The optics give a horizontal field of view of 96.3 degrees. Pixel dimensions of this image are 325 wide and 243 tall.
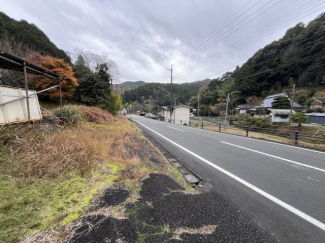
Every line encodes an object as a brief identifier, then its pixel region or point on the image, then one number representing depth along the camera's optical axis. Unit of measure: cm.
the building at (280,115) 3003
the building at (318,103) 3287
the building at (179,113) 3705
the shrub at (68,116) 679
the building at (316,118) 2664
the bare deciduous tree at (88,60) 2011
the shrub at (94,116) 1018
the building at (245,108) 4275
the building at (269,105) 3474
